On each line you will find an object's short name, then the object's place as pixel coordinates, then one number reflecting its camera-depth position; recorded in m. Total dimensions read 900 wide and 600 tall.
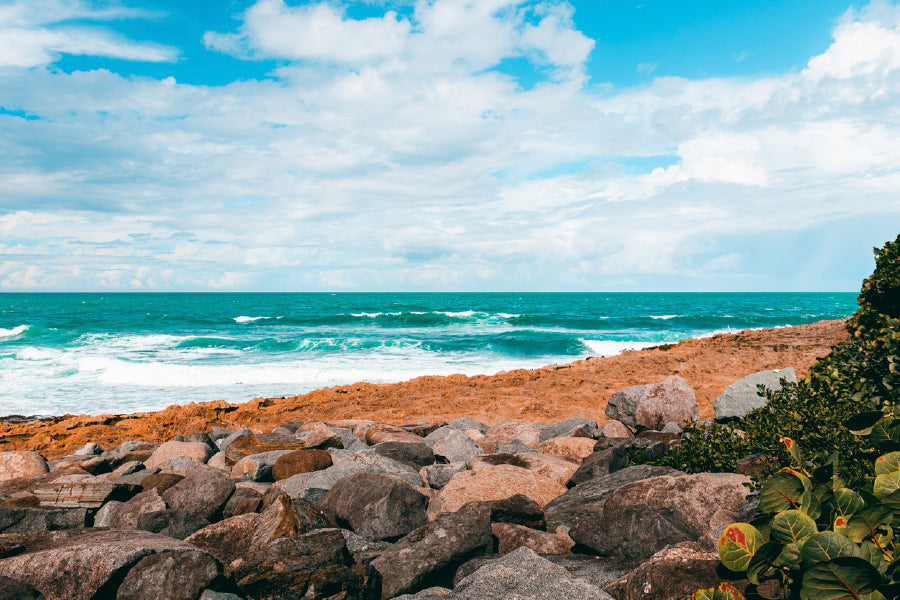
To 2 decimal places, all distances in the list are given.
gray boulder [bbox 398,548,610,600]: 3.11
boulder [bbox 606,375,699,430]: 9.26
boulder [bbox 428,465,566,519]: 5.29
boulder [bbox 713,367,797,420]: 8.23
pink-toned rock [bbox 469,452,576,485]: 6.13
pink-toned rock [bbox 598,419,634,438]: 8.50
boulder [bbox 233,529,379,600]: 3.60
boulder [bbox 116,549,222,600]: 3.61
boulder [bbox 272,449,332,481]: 6.77
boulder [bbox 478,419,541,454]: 8.64
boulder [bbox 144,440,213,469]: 8.30
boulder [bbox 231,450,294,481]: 6.85
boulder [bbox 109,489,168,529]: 5.47
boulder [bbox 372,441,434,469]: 7.35
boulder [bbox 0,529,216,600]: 3.71
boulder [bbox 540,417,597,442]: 8.66
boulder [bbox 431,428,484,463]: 7.71
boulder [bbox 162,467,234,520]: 5.61
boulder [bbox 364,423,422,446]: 8.77
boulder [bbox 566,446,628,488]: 5.80
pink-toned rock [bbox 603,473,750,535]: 4.20
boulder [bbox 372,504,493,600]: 3.91
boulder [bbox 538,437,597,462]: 7.41
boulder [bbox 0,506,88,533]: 5.23
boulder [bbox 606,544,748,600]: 2.77
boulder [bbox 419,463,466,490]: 6.43
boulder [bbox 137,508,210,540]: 5.13
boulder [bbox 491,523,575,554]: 4.27
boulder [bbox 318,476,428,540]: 4.95
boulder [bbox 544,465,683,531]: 4.66
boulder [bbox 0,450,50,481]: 7.78
